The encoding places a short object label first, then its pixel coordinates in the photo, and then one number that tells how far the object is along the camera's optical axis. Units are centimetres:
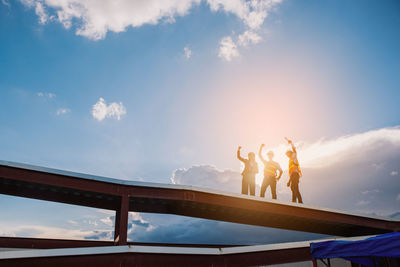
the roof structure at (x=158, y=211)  845
